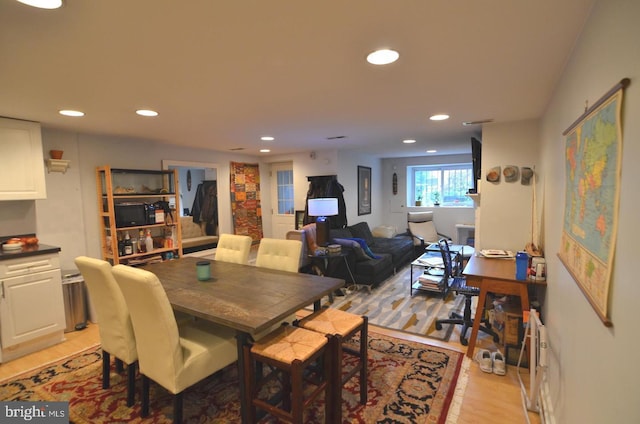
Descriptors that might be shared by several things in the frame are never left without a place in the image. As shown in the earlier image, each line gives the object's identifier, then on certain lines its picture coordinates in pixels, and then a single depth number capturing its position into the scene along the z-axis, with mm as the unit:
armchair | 6301
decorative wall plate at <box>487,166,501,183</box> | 3326
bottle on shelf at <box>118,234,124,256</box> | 3796
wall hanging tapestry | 5559
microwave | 3781
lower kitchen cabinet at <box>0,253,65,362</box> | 2748
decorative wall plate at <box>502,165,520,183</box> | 3238
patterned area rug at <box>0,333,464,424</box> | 2004
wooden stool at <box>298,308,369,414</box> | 1929
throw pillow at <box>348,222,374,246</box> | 5355
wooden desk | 2422
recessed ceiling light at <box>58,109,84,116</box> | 2568
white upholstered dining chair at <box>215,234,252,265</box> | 3176
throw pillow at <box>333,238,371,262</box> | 4344
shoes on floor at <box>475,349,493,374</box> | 2435
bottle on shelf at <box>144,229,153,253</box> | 4059
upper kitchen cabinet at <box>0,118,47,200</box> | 2801
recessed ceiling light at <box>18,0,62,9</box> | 1084
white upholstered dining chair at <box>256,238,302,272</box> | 2777
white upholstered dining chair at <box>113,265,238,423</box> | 1713
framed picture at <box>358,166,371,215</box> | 6219
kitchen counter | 2736
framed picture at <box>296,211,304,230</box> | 5781
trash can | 3277
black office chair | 2902
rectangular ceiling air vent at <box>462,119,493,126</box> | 3193
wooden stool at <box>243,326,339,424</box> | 1593
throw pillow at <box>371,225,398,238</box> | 6449
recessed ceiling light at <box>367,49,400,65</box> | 1569
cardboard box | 2529
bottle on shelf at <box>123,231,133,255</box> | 3830
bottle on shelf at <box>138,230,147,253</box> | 4020
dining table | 1765
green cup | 2432
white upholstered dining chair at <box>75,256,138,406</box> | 2016
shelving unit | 3682
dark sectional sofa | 4344
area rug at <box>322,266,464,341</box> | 3224
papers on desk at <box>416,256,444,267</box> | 4197
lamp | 4270
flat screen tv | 3754
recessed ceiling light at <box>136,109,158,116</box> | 2581
